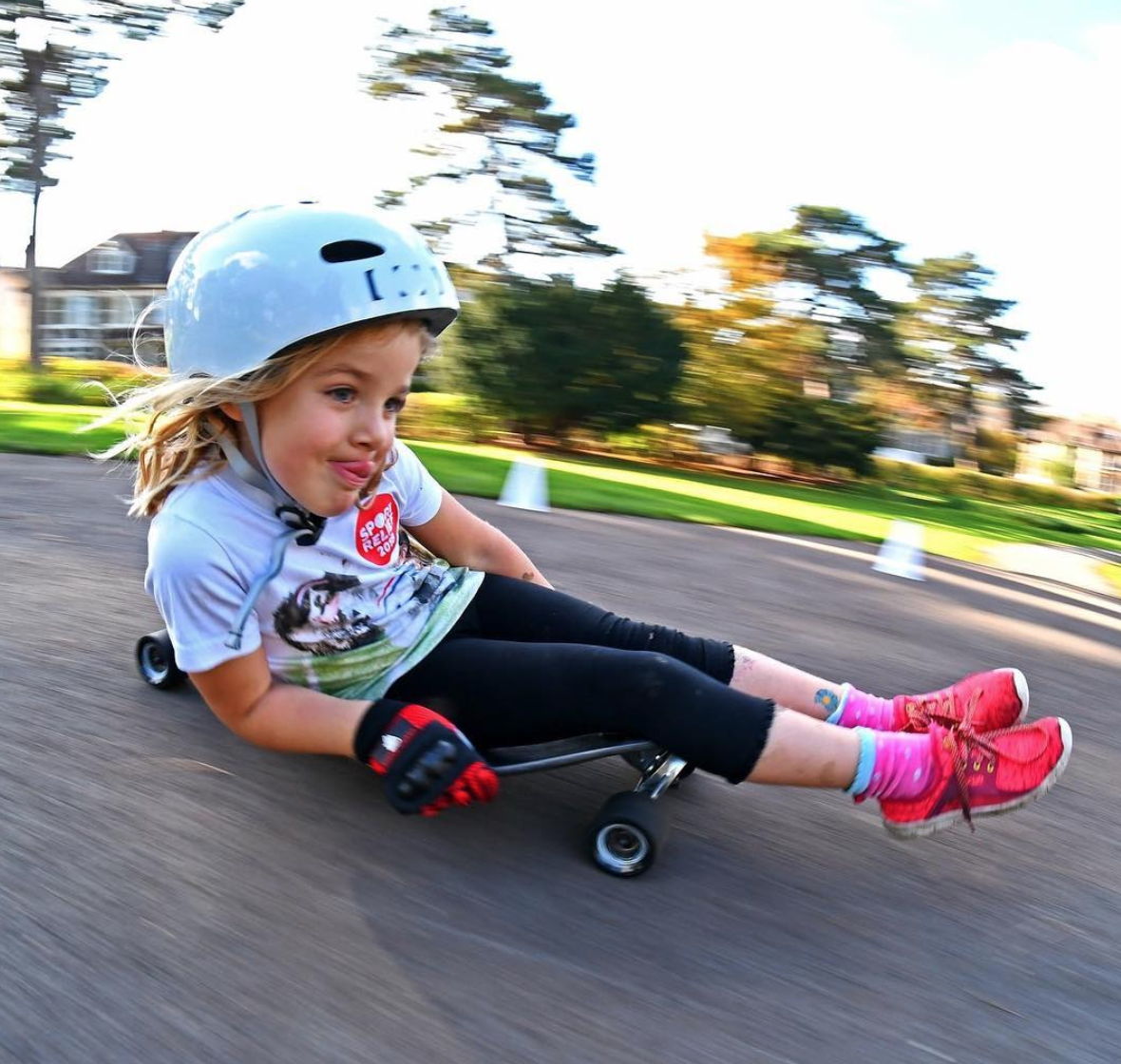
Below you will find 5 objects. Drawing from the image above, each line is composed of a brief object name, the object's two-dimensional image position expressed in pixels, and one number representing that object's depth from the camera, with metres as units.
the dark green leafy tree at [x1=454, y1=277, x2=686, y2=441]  20.47
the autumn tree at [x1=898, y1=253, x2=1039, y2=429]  32.25
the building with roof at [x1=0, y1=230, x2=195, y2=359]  21.95
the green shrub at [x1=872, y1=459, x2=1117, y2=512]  27.88
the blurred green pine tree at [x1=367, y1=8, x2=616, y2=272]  22.00
